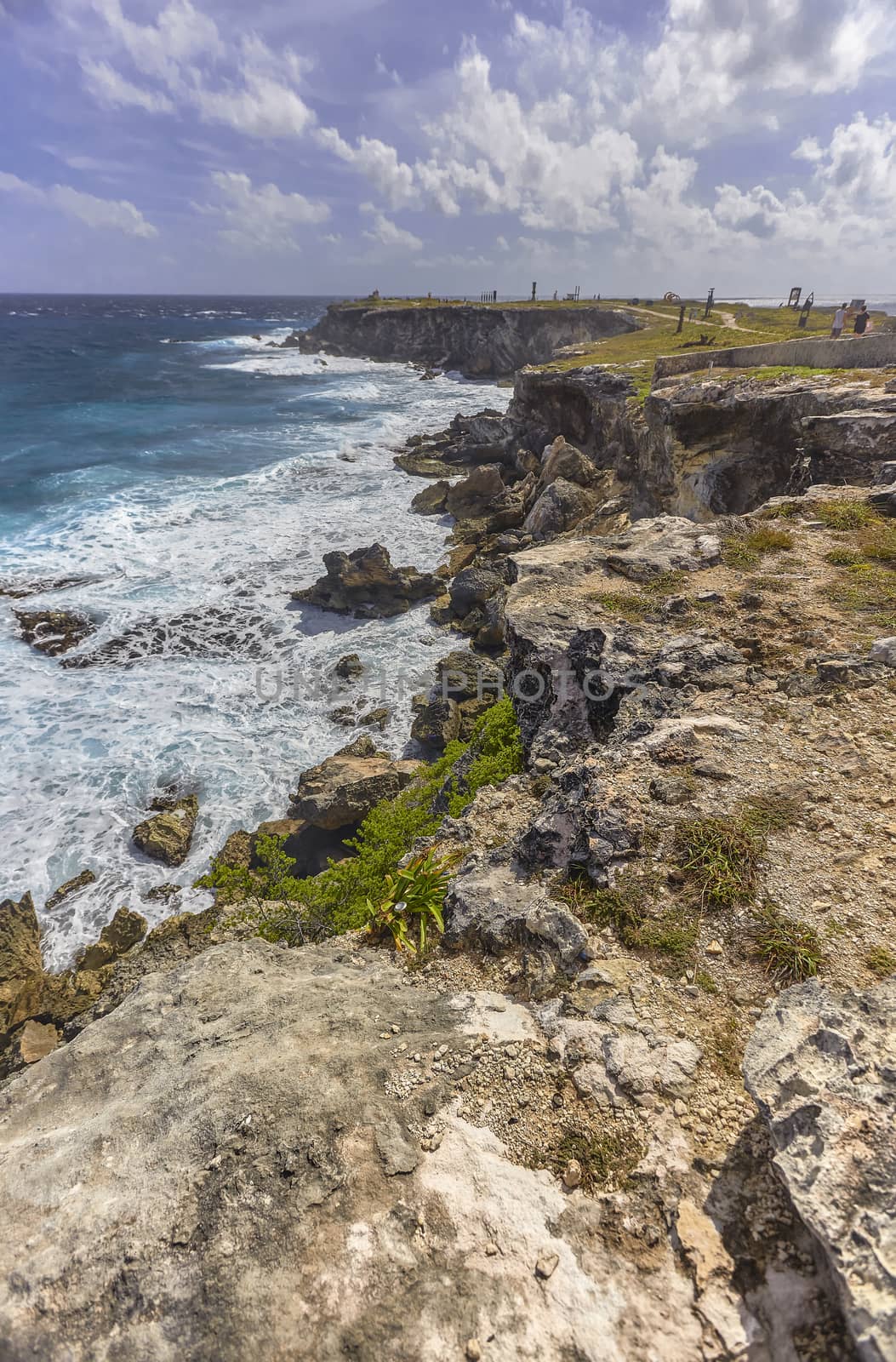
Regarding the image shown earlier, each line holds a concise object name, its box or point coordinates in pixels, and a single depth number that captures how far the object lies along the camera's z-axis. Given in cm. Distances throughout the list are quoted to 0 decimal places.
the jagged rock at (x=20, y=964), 1082
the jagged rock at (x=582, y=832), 668
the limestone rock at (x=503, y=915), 613
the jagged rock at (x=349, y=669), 2075
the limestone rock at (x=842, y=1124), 306
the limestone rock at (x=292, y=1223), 349
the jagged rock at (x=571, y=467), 2741
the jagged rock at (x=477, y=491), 3294
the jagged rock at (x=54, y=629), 2234
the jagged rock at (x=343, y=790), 1416
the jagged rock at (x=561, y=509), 2502
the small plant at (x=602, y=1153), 413
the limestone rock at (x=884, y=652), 820
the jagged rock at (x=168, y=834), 1452
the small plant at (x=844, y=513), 1194
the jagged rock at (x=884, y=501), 1216
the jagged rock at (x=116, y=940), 1217
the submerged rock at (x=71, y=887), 1358
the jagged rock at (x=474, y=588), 2272
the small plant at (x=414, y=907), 720
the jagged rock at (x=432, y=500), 3450
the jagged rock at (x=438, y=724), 1656
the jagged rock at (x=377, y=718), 1856
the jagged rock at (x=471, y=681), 1752
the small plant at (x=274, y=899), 851
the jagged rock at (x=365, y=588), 2448
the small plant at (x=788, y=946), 517
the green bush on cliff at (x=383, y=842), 887
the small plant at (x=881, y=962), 497
